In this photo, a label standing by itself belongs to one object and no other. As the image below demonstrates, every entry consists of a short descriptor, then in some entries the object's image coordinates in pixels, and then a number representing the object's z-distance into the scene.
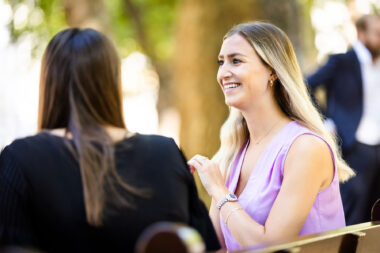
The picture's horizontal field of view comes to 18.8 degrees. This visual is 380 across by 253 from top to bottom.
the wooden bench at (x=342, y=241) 3.70
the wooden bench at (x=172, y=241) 2.78
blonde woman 5.02
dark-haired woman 3.77
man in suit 9.69
